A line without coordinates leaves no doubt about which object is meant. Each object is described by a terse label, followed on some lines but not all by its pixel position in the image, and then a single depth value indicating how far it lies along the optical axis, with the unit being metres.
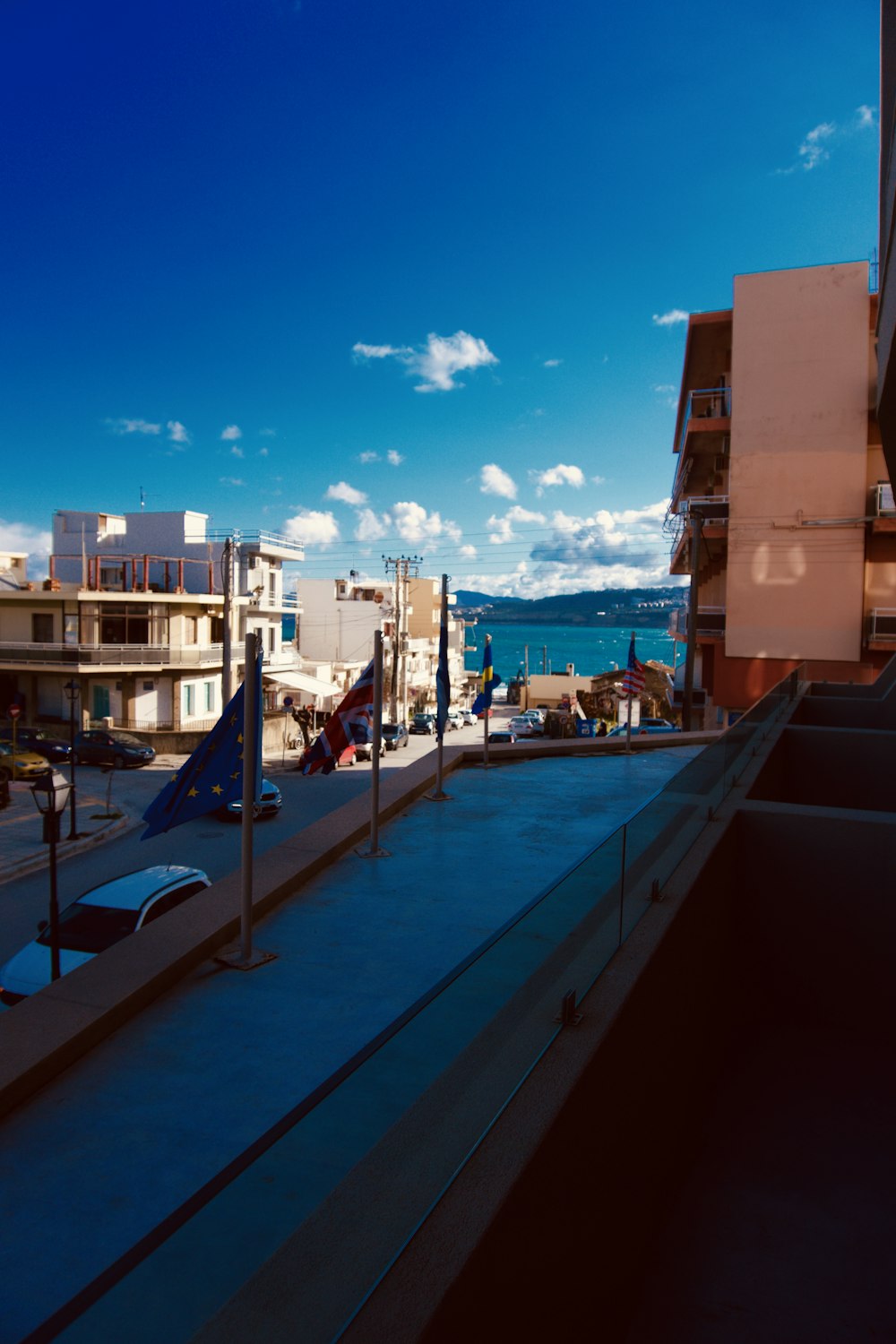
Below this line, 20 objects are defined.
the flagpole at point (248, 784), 7.85
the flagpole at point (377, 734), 10.96
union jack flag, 11.17
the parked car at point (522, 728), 55.41
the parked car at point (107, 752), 38.62
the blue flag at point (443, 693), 13.99
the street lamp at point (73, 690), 28.67
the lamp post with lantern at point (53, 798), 12.88
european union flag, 8.77
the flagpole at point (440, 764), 14.17
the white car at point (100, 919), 10.37
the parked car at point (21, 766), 33.72
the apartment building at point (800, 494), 30.81
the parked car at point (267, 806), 26.34
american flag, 20.00
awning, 51.59
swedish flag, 16.39
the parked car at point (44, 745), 38.88
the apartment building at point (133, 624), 44.41
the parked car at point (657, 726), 38.56
